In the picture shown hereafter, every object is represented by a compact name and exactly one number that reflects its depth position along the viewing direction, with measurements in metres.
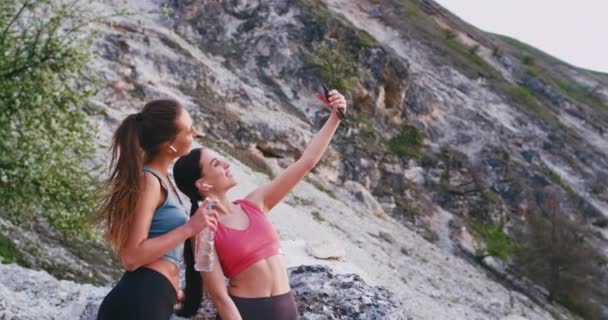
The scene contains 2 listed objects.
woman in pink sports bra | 5.30
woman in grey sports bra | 4.79
